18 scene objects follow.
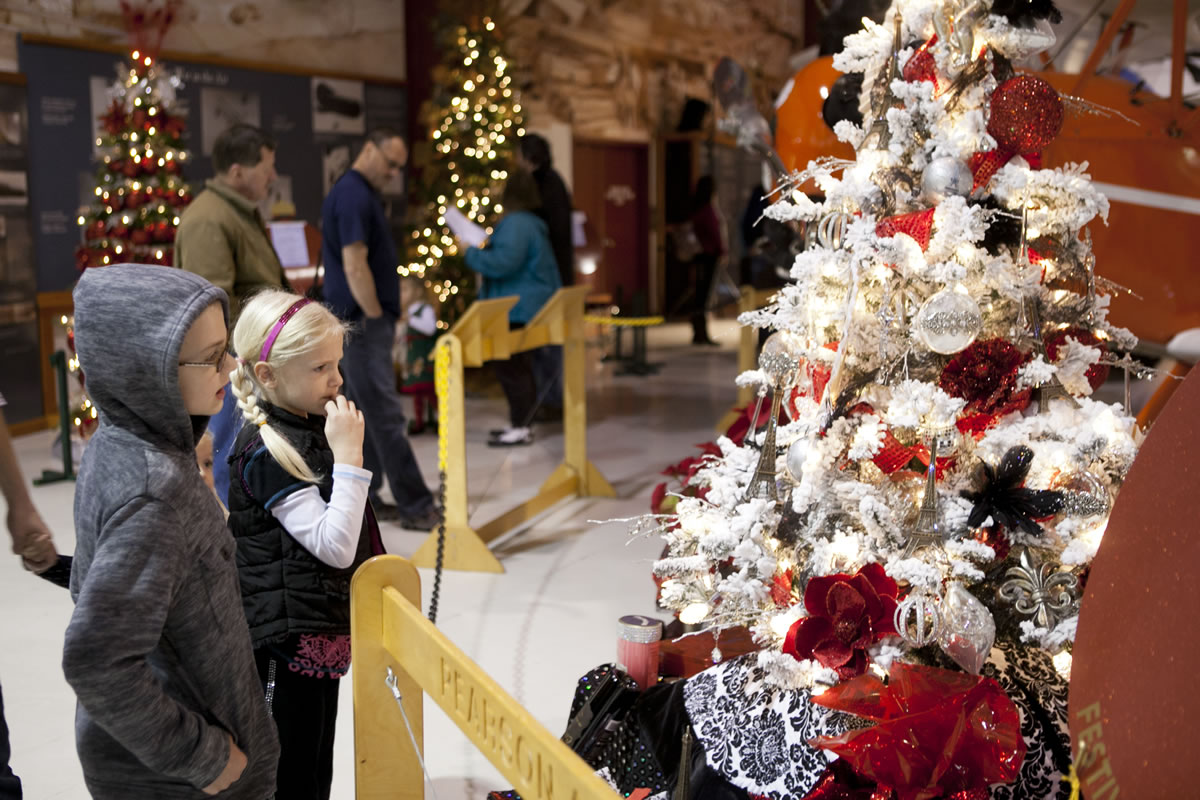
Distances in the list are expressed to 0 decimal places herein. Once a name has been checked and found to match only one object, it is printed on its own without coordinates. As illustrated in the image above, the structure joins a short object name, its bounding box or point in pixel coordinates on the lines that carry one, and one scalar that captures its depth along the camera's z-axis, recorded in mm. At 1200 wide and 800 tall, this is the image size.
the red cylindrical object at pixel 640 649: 2598
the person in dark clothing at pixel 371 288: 4910
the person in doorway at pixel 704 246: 12922
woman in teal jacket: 7035
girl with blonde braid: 2123
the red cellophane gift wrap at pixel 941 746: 1946
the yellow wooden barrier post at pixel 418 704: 1360
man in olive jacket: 4160
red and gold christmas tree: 7109
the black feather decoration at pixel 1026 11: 2510
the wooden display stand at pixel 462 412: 4637
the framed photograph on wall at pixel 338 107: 9875
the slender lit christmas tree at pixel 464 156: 9516
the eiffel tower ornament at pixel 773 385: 2582
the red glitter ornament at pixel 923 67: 2531
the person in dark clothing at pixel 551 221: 7621
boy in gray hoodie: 1448
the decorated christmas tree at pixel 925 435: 2225
